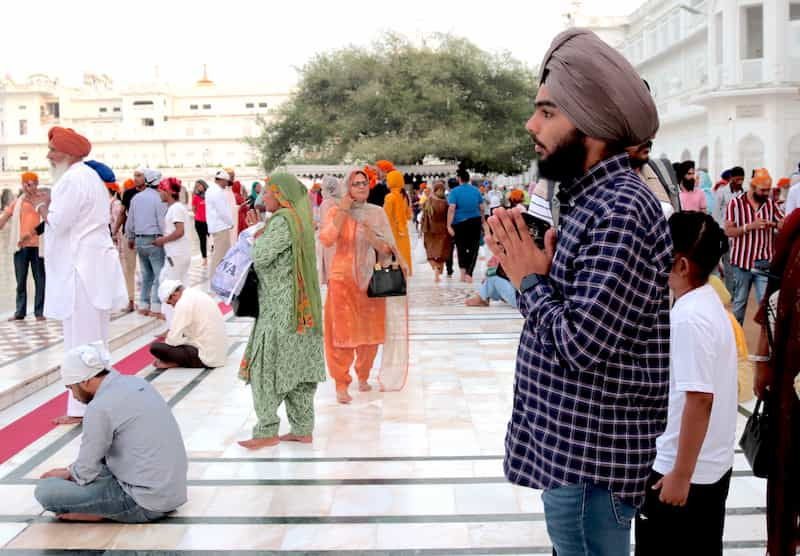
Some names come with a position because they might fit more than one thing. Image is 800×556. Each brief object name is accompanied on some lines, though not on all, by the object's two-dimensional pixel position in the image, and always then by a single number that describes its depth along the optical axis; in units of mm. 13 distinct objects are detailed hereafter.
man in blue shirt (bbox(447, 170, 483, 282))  11406
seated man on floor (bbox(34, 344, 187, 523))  3617
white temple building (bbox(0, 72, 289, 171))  69812
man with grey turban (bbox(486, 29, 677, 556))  1585
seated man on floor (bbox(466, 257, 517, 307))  9750
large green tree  28500
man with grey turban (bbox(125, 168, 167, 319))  8812
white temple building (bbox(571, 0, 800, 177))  22922
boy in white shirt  2164
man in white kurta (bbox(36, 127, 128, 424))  5008
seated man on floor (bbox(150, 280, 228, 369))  6816
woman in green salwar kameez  4633
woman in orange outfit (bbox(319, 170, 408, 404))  5516
